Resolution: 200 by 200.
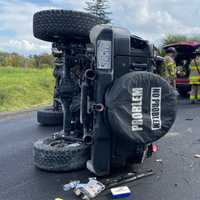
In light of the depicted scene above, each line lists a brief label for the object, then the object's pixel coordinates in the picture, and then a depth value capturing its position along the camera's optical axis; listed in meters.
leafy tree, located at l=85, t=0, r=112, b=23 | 33.36
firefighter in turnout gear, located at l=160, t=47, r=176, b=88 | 8.88
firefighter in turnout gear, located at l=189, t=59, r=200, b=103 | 9.85
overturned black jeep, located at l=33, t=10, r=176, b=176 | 3.14
